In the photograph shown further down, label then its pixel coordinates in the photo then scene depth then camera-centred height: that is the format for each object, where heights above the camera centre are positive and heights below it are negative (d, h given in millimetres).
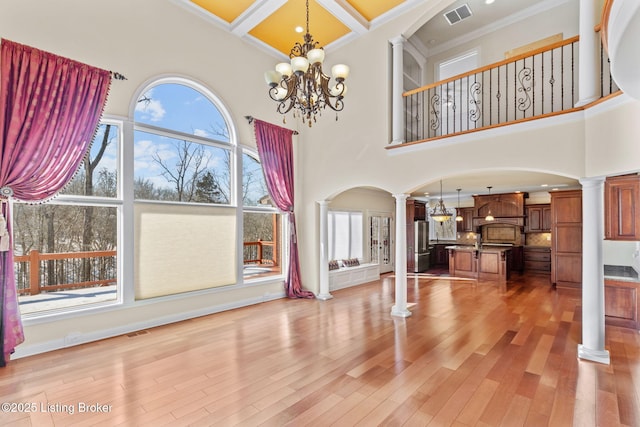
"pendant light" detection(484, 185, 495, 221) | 10321 -68
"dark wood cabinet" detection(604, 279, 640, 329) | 4641 -1393
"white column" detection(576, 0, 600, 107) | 3620 +1974
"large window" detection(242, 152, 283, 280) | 6148 -233
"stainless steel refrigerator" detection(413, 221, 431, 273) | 10164 -1129
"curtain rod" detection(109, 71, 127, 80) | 4310 +2042
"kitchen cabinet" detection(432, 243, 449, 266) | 11938 -1578
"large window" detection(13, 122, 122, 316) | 3871 -330
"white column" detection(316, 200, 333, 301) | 6672 -817
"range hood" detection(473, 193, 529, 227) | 9883 +249
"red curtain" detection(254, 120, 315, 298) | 6195 +911
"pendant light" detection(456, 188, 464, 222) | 9070 -16
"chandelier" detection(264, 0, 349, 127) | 3303 +1592
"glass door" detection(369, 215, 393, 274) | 9212 -827
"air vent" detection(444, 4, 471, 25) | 5981 +4183
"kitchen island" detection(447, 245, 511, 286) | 8359 -1388
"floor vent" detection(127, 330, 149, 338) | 4355 -1745
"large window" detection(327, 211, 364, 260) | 8086 -539
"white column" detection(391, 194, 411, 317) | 5324 -874
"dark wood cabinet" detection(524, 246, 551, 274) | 9484 -1421
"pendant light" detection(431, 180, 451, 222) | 8659 -12
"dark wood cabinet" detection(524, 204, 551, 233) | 9531 -113
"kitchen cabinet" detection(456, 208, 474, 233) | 11156 -205
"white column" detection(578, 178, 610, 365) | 3572 -762
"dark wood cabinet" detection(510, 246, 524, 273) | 9711 -1422
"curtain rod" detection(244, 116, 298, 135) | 5957 +1958
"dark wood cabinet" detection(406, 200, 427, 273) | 10234 -572
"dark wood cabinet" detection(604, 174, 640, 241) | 4282 +121
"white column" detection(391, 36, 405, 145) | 5480 +2265
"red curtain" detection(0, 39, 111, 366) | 3457 +1106
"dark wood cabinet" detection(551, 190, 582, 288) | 7387 -583
